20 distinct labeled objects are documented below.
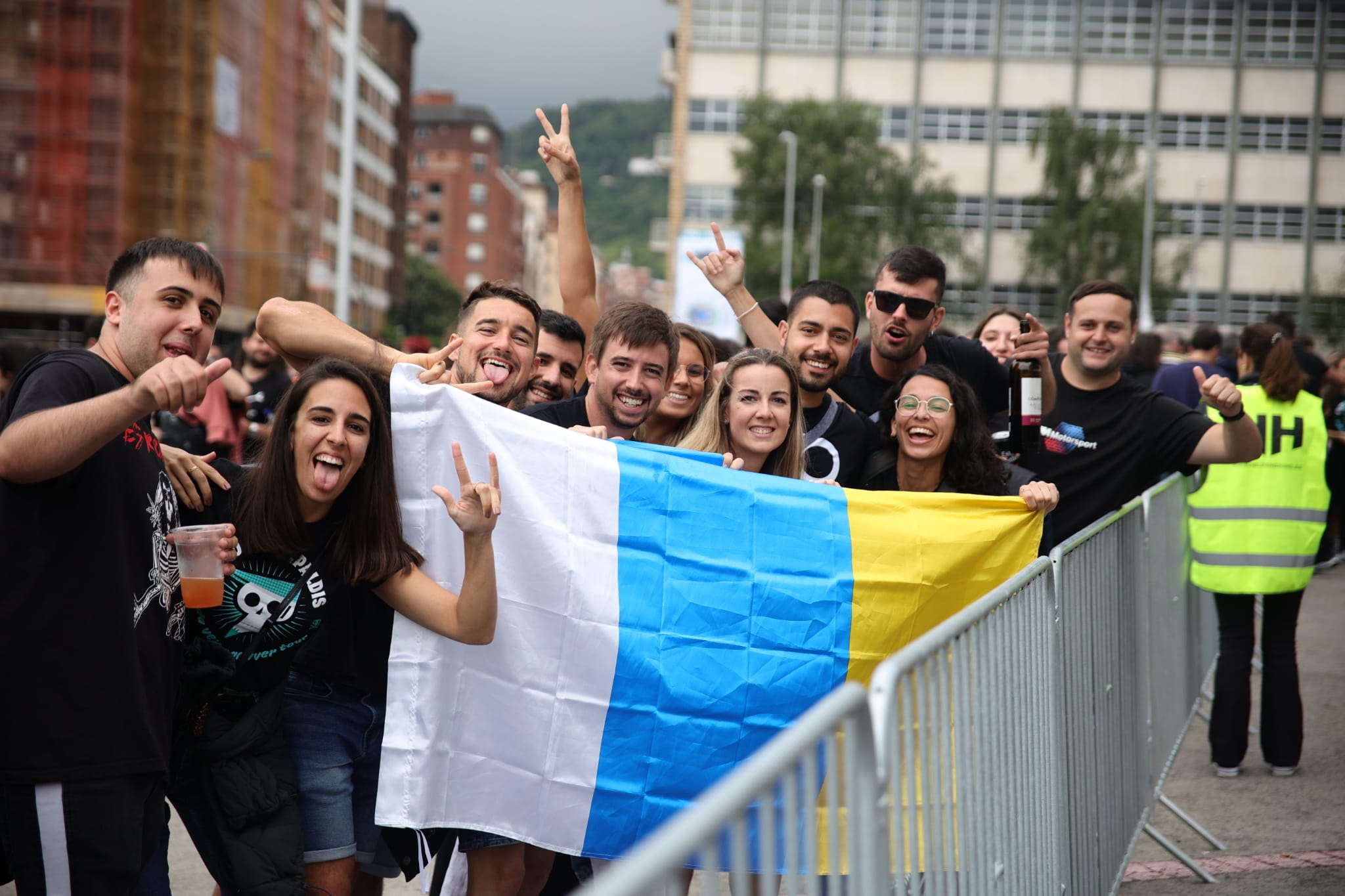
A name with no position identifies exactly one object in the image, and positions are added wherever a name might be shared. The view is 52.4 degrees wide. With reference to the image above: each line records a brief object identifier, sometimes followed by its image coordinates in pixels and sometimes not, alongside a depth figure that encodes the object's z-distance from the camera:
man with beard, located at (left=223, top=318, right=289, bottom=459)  9.88
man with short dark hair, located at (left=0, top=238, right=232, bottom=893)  2.99
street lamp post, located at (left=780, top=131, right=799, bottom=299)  56.09
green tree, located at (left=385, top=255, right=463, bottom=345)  108.75
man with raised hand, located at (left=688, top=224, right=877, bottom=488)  5.17
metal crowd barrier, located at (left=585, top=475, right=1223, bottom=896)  1.98
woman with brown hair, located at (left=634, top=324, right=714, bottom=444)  5.36
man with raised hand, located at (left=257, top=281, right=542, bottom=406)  4.11
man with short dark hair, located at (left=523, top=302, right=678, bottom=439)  4.83
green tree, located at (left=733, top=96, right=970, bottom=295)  57.31
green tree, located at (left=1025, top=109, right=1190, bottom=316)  56.41
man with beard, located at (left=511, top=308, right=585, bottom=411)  5.95
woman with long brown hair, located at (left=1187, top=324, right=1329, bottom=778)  7.30
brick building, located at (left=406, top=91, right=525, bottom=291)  135.50
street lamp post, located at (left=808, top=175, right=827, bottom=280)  57.81
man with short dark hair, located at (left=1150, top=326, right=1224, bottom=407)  10.23
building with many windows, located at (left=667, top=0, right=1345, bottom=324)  57.81
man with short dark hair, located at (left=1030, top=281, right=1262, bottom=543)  5.77
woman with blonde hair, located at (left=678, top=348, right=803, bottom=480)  4.70
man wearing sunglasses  5.70
